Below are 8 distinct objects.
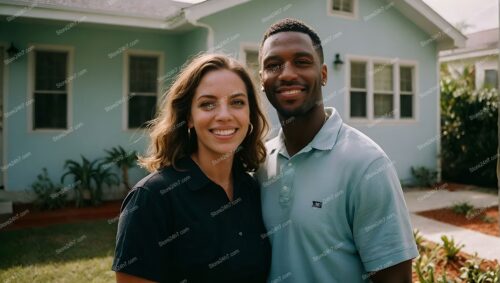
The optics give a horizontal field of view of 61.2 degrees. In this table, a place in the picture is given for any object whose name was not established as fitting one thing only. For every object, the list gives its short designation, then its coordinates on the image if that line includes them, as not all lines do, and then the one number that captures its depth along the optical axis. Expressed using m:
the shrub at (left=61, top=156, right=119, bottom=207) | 8.29
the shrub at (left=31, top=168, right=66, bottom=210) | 7.97
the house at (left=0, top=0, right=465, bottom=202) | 8.27
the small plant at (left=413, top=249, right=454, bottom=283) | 4.05
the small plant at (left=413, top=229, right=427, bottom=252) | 5.52
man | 1.80
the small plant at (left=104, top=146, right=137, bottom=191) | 8.74
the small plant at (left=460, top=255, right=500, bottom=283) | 4.14
